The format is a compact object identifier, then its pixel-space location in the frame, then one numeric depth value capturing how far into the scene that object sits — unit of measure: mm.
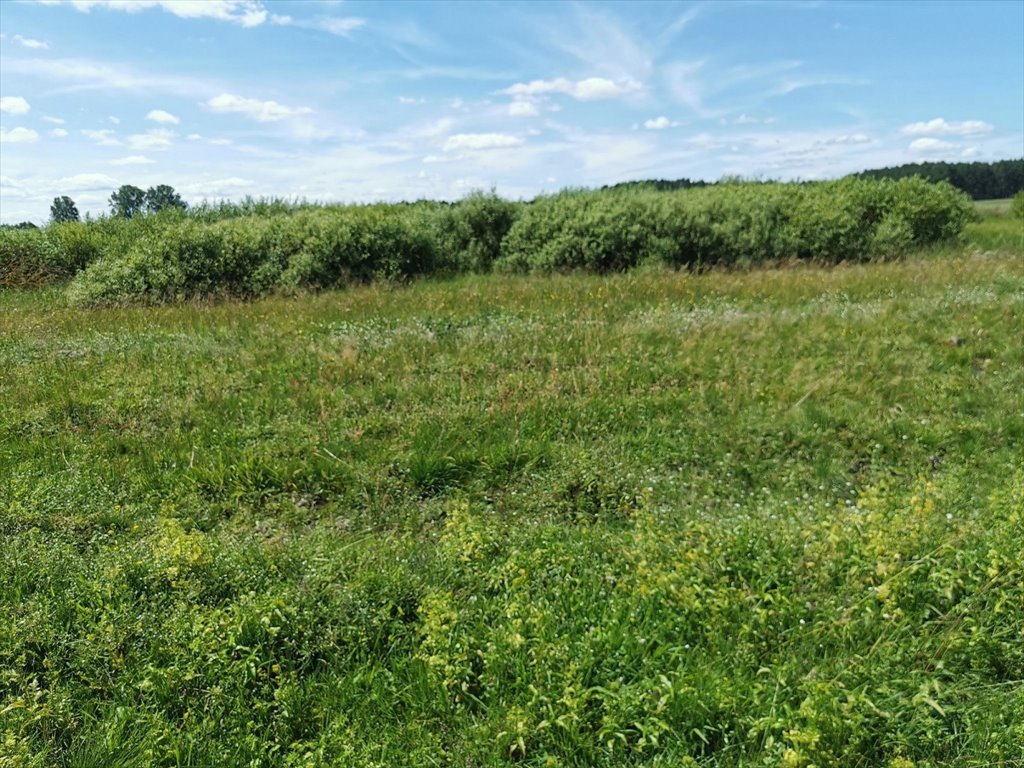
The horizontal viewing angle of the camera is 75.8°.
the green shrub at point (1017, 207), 23533
